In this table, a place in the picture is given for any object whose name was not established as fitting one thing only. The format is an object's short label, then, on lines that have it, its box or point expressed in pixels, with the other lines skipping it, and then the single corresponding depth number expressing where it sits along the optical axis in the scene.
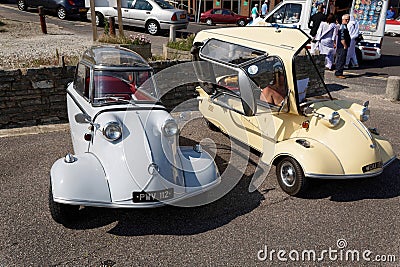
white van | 13.30
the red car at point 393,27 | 24.78
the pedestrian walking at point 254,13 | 21.58
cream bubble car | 4.77
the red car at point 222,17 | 26.66
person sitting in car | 5.20
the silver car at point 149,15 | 16.67
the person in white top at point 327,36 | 11.80
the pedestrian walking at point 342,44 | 11.43
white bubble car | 3.93
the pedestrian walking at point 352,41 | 12.57
